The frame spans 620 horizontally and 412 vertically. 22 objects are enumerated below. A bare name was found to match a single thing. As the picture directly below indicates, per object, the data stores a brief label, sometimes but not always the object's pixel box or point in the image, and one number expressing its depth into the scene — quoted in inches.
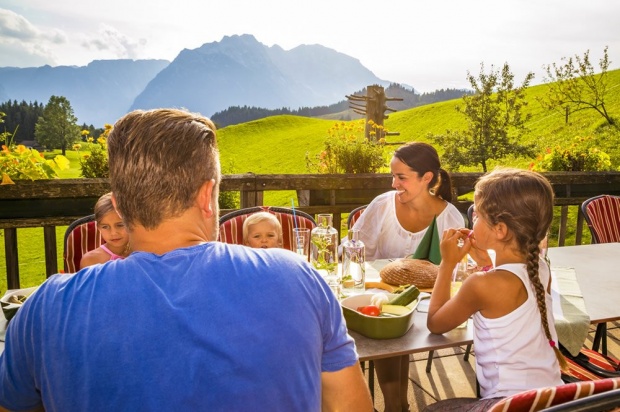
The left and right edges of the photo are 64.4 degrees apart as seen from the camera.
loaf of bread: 92.7
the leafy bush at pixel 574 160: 219.5
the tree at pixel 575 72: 580.7
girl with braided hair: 72.2
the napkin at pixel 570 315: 80.7
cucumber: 77.1
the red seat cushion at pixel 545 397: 41.7
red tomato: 73.4
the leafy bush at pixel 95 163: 149.5
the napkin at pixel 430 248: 103.0
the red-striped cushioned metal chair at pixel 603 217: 149.2
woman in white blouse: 132.0
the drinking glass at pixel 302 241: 94.0
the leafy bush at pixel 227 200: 208.6
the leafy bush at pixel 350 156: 185.9
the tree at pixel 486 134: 547.5
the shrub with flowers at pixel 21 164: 128.7
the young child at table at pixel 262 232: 108.1
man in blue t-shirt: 35.5
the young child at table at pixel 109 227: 102.8
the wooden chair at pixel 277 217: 120.2
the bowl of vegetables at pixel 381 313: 70.7
